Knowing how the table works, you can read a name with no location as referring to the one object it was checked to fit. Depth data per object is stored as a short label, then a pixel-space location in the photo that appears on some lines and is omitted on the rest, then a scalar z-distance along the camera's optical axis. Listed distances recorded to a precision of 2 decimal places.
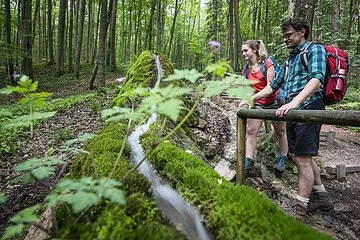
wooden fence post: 3.45
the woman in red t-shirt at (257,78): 4.19
